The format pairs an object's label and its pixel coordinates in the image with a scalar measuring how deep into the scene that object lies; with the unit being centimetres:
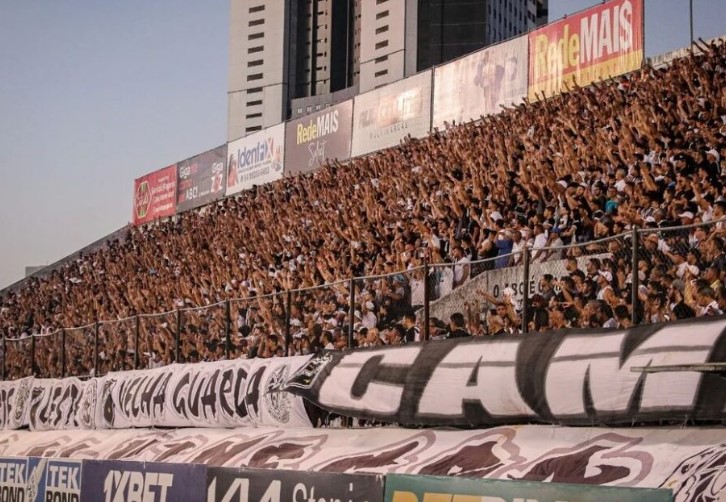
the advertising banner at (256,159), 3653
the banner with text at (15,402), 2236
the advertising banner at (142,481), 1437
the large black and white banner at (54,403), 2066
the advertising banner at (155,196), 4491
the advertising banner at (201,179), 4062
